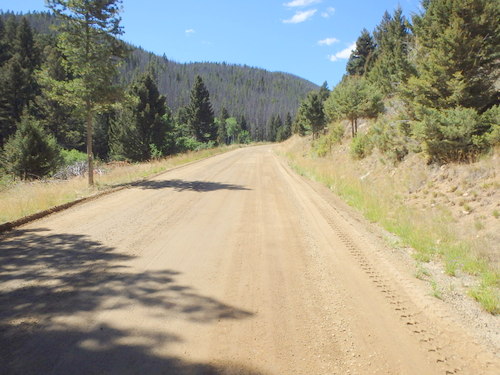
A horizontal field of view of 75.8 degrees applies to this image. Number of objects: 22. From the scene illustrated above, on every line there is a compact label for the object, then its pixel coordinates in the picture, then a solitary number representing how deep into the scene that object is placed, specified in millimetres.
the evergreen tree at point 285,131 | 98000
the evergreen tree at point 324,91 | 42975
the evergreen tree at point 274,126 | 115069
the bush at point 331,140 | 22719
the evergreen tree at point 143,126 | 30531
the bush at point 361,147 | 15484
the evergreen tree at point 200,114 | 51969
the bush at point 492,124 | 7965
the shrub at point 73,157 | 26016
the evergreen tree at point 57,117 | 36531
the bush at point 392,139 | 11773
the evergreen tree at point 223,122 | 94050
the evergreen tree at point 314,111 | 34625
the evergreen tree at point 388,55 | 23141
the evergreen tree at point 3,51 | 43750
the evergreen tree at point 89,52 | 12320
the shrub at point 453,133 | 8414
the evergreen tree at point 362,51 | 43688
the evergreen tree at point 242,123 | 113438
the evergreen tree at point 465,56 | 9008
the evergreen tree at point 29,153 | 18766
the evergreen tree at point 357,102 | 19281
